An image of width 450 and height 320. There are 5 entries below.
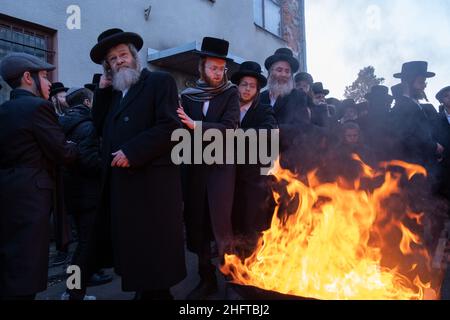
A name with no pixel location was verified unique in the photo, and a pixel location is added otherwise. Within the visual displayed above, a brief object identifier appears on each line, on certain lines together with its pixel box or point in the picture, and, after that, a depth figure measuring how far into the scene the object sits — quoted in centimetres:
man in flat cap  294
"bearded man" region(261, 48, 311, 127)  460
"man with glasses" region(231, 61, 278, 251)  418
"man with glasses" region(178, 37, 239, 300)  374
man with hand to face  303
